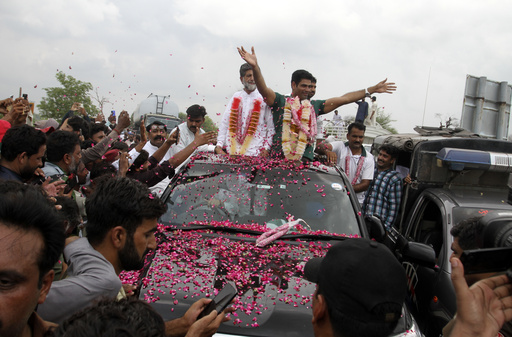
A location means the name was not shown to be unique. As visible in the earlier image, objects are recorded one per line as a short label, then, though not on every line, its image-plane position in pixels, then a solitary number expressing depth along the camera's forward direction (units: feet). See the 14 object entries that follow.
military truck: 13.16
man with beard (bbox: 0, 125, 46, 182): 10.69
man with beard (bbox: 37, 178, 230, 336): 6.21
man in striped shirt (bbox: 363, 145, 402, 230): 18.48
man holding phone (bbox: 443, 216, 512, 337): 6.57
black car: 8.83
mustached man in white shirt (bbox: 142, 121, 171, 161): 21.68
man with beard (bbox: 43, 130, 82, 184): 13.37
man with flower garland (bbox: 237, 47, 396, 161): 16.63
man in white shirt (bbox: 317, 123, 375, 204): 20.52
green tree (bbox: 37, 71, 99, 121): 70.54
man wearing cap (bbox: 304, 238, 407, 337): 5.08
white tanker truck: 77.77
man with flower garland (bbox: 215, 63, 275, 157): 17.80
